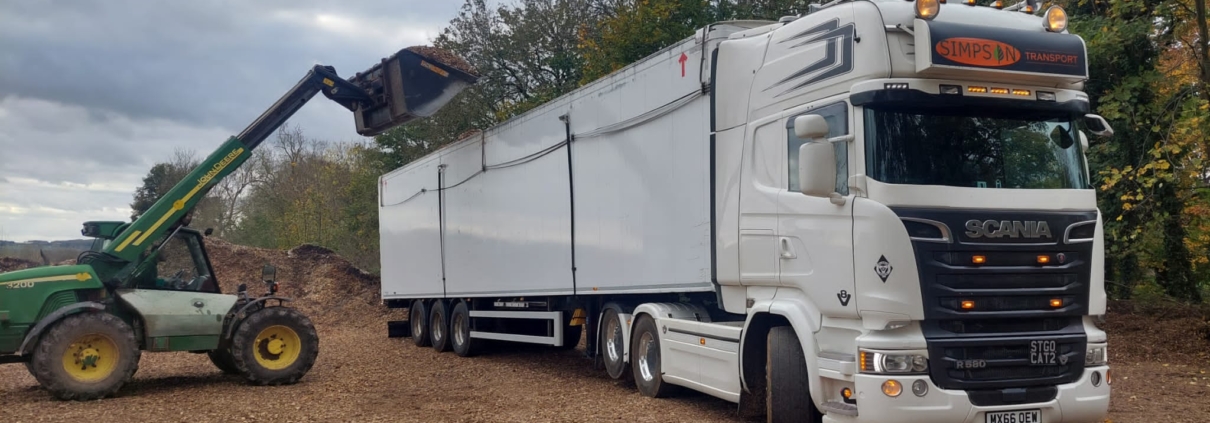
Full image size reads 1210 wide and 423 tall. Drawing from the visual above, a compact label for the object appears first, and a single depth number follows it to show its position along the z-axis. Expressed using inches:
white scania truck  263.3
